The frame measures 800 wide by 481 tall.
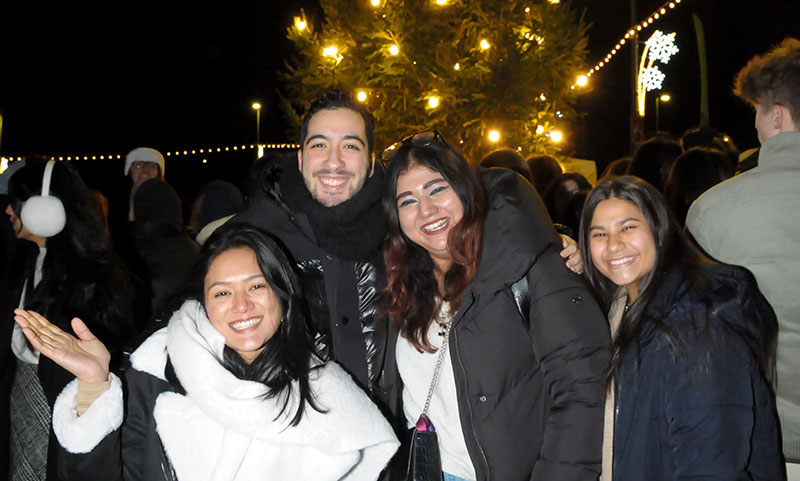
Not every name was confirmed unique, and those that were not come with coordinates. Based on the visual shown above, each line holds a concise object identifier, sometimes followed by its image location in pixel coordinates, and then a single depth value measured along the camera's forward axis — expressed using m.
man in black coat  3.10
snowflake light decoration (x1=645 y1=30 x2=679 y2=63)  15.76
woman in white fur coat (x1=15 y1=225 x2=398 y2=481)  2.47
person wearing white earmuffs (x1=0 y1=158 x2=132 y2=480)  3.24
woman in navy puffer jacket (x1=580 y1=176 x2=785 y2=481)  2.11
